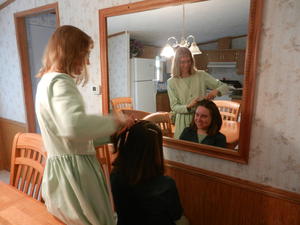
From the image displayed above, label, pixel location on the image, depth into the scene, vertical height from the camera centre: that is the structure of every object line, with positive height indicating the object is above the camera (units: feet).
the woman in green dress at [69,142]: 2.36 -0.79
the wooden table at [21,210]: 2.60 -1.73
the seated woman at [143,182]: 2.95 -1.50
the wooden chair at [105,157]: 4.76 -1.79
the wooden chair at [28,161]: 3.51 -1.42
